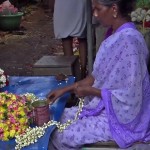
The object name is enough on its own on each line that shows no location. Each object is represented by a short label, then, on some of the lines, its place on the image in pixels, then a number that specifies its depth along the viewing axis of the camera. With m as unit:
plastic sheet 3.25
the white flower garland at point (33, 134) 2.76
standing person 5.40
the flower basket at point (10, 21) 9.88
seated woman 2.80
